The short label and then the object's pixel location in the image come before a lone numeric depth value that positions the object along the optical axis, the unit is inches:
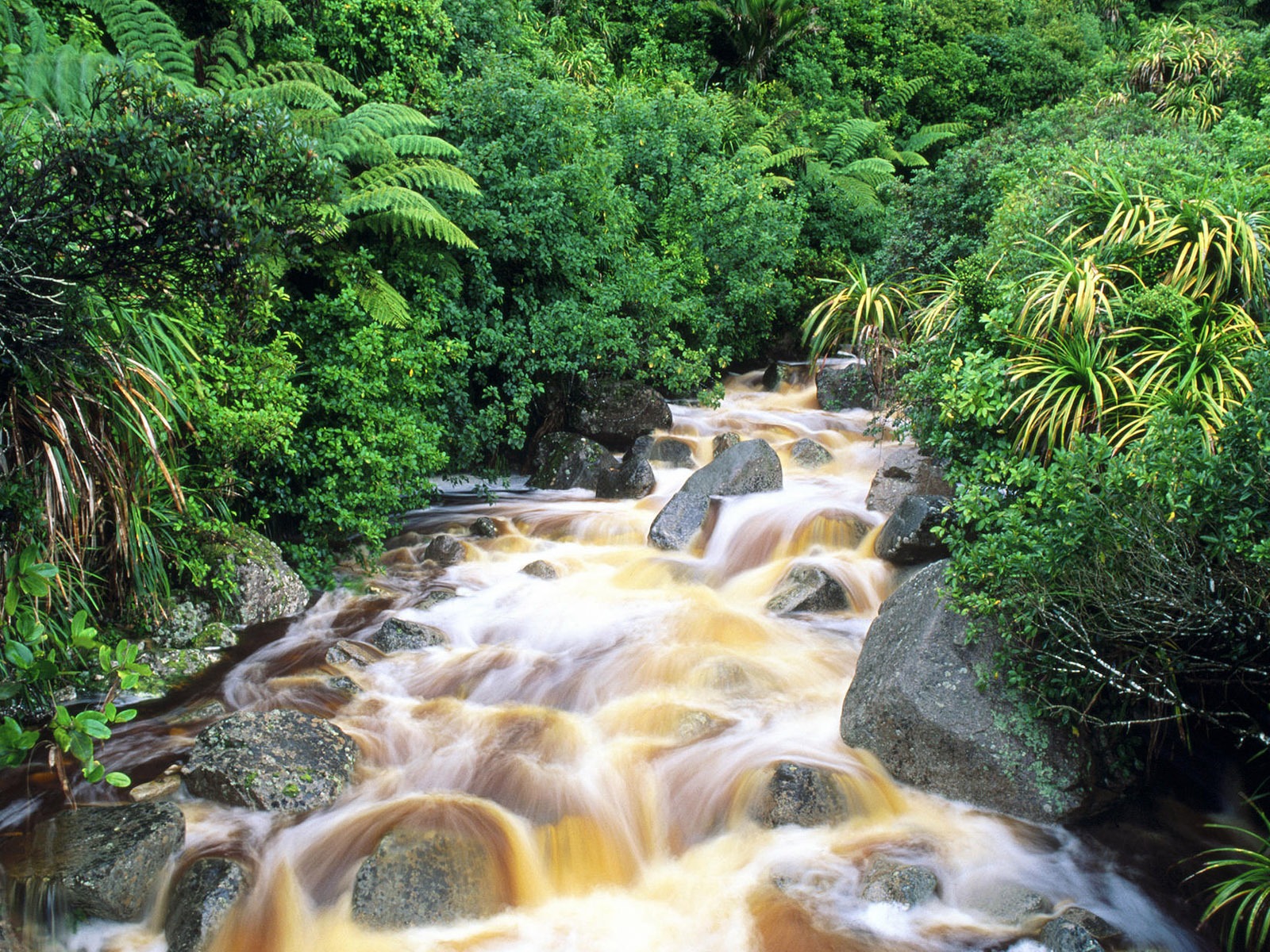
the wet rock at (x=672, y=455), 419.5
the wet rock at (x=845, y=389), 474.3
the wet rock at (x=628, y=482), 386.6
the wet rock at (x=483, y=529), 340.2
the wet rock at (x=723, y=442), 420.8
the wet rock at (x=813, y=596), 273.9
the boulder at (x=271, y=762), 178.7
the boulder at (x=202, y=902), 148.9
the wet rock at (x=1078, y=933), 143.9
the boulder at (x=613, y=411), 418.6
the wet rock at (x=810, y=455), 403.2
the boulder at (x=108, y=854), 148.8
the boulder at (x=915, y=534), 274.2
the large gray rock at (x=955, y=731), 178.4
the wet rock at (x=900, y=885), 158.6
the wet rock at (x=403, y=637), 249.8
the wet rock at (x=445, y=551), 317.1
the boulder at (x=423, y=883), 156.3
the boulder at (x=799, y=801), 180.1
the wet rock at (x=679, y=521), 330.6
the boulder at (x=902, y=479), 314.8
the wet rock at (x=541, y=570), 306.8
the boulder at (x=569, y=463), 401.4
